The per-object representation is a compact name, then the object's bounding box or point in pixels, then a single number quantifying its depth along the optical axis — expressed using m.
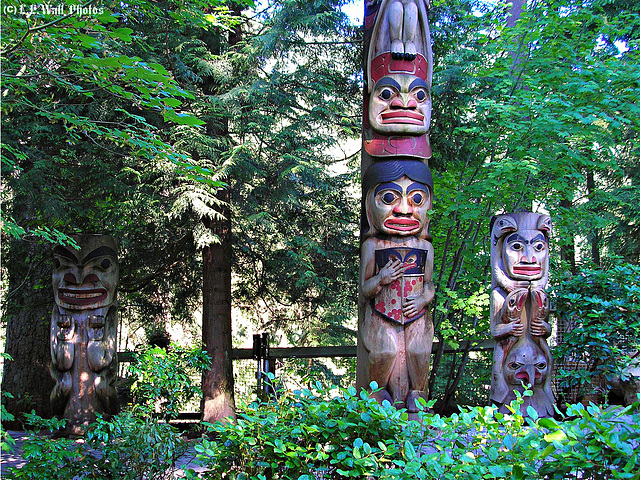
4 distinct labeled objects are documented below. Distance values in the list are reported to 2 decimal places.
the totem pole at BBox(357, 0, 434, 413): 5.54
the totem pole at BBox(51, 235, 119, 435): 7.24
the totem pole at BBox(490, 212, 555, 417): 6.43
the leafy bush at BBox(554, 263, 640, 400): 6.36
